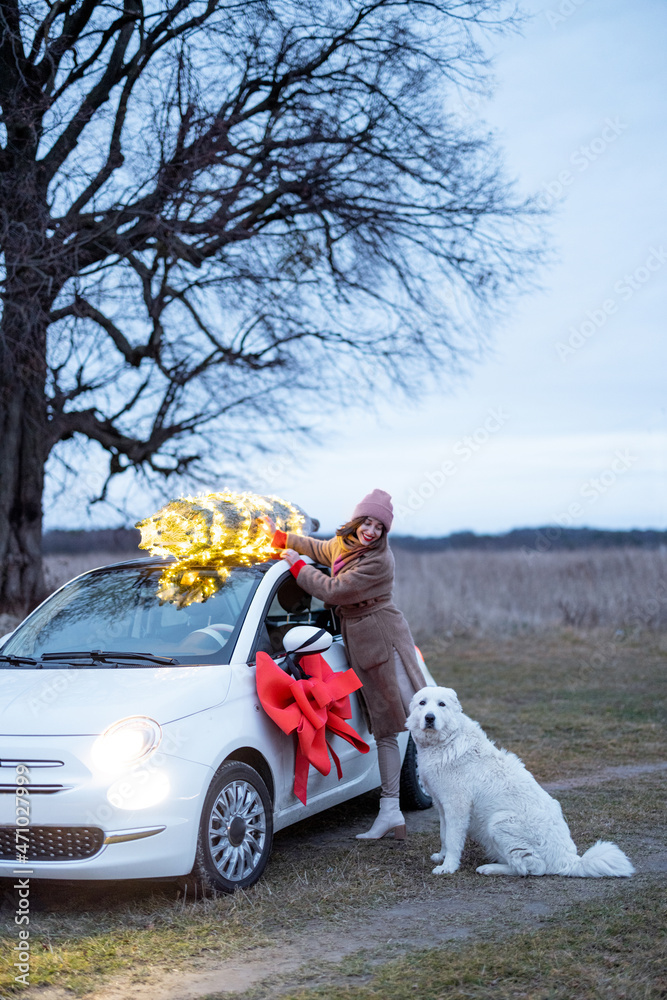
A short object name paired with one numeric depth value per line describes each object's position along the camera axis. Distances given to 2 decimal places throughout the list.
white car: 4.23
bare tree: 9.96
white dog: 5.00
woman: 5.89
